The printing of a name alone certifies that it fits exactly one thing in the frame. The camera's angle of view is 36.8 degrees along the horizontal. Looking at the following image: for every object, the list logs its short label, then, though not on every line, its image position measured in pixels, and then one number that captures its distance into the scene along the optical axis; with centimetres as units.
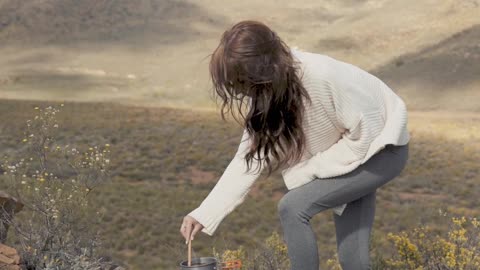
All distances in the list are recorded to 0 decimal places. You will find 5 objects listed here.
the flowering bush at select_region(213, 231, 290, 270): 416
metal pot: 250
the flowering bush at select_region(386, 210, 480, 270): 393
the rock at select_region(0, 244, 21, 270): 352
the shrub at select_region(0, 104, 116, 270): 379
